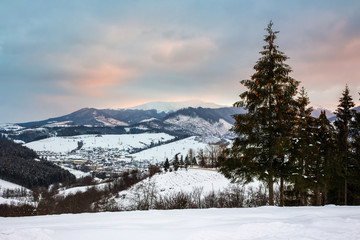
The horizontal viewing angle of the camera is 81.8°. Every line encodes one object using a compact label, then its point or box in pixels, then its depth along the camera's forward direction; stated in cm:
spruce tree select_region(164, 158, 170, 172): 7271
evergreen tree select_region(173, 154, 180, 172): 7003
